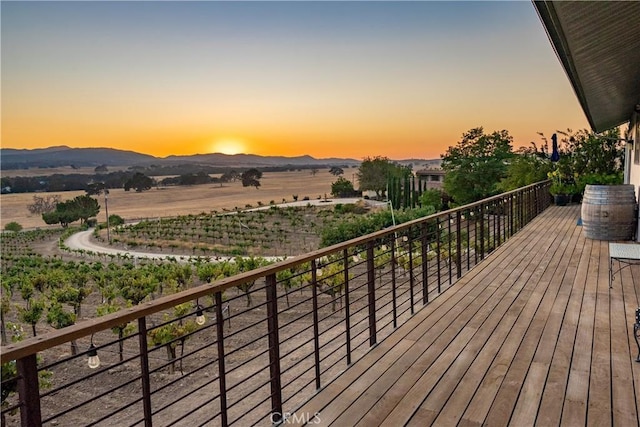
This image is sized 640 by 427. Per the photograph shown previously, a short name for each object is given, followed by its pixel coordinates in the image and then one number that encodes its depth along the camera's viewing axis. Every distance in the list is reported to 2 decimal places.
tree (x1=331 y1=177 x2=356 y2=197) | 74.44
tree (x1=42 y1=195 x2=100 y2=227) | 65.62
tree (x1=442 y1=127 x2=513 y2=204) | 31.05
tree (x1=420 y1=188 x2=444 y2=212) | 35.15
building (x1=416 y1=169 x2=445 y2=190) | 54.94
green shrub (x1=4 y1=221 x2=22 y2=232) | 60.41
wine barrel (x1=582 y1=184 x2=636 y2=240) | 5.76
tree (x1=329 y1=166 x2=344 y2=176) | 102.31
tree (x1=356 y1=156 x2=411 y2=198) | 64.52
